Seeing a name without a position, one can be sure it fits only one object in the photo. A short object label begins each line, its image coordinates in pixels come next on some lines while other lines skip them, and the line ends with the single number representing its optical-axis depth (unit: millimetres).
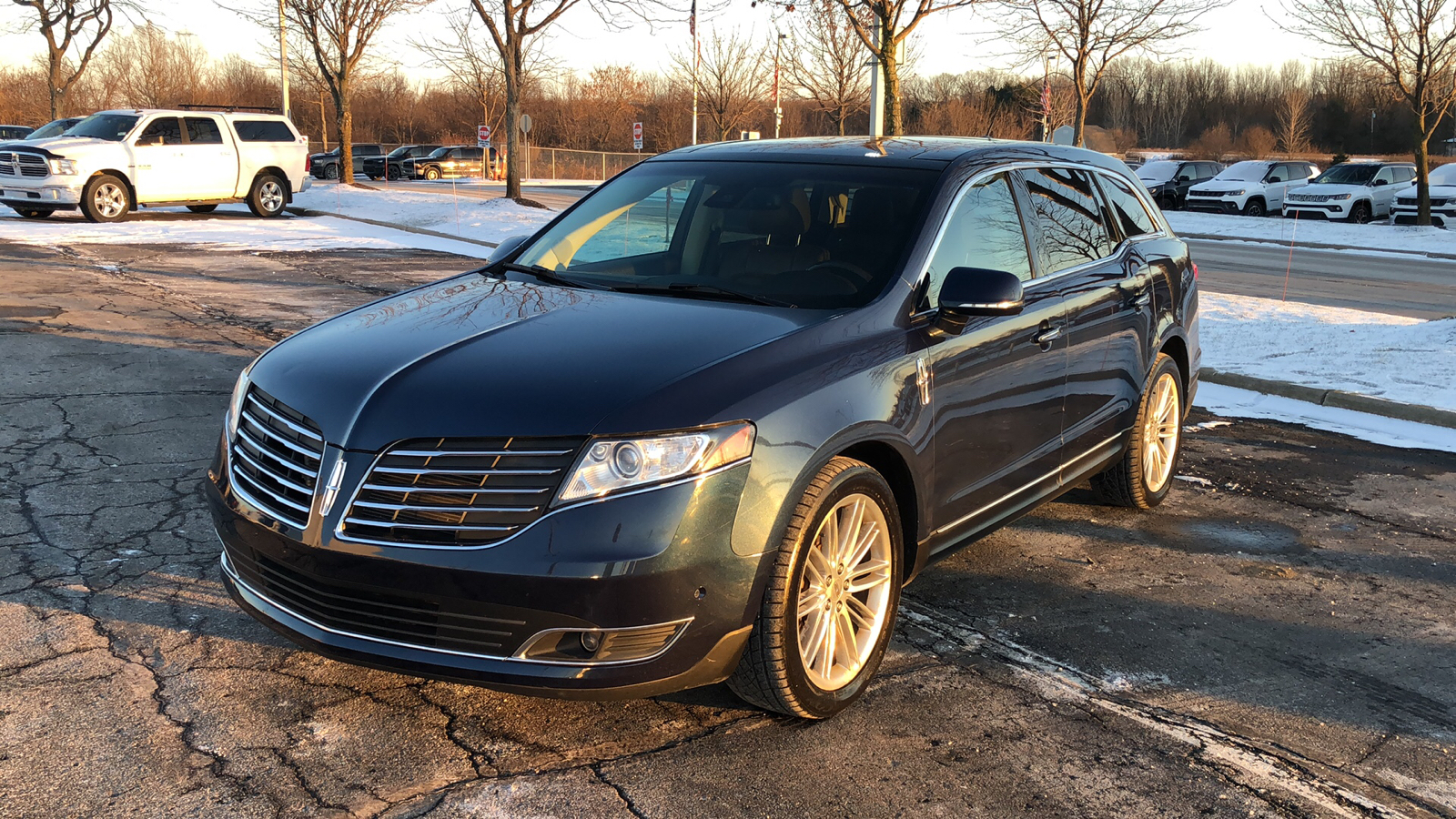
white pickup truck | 20781
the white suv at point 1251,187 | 33219
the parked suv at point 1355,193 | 30891
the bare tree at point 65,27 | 36125
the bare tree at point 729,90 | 46781
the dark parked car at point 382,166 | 47281
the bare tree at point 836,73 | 32844
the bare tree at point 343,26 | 31578
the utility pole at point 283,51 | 32562
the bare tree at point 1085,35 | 27438
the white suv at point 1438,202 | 29297
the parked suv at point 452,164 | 47094
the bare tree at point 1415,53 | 23922
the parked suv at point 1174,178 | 36250
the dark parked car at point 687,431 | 3072
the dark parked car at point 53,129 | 24312
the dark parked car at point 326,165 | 46000
